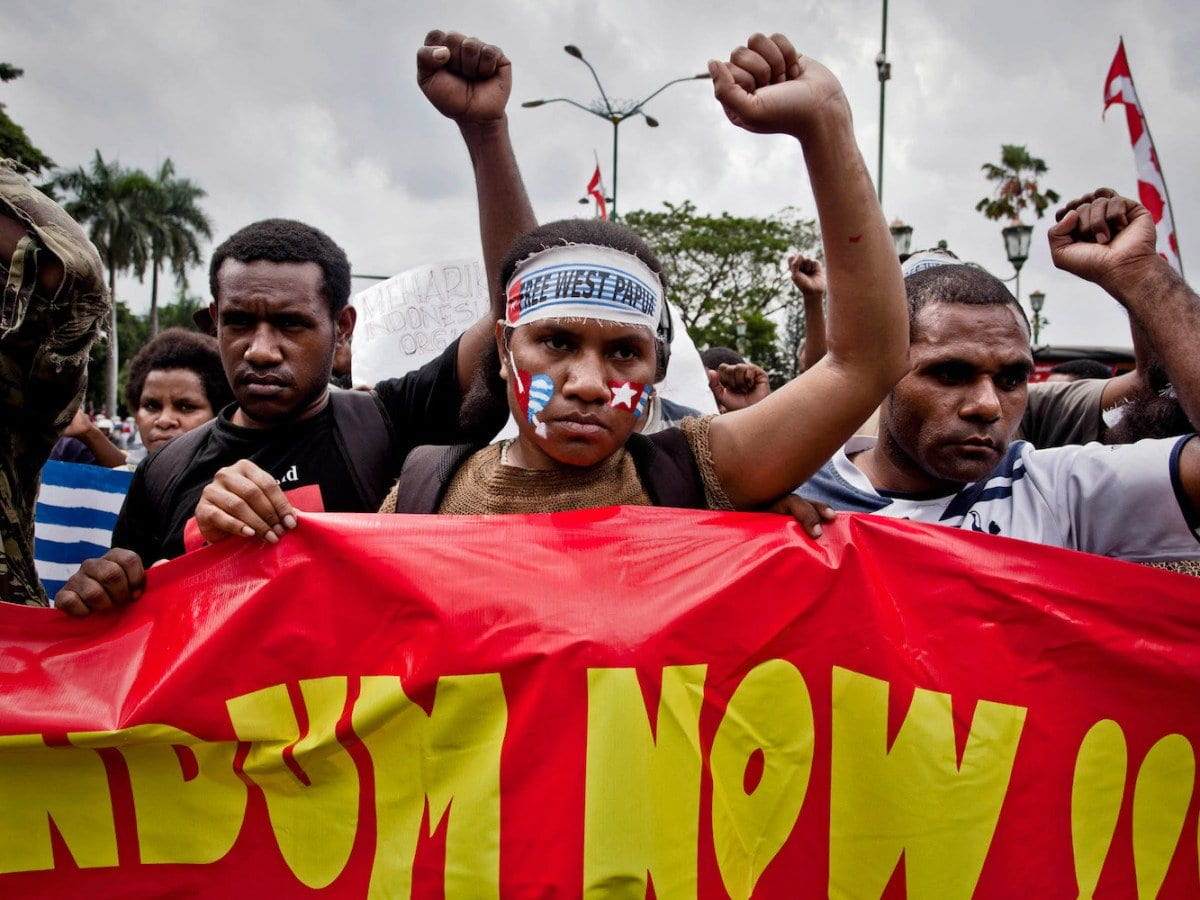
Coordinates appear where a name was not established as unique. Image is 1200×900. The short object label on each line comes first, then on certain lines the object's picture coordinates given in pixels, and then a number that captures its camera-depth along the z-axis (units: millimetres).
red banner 1689
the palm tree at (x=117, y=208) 51219
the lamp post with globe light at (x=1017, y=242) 13859
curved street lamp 18547
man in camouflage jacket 1829
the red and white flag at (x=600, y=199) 12711
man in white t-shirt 2062
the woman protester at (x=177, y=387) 4051
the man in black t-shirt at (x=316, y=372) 2332
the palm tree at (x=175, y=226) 54531
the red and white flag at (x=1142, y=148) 4953
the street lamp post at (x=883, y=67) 14477
